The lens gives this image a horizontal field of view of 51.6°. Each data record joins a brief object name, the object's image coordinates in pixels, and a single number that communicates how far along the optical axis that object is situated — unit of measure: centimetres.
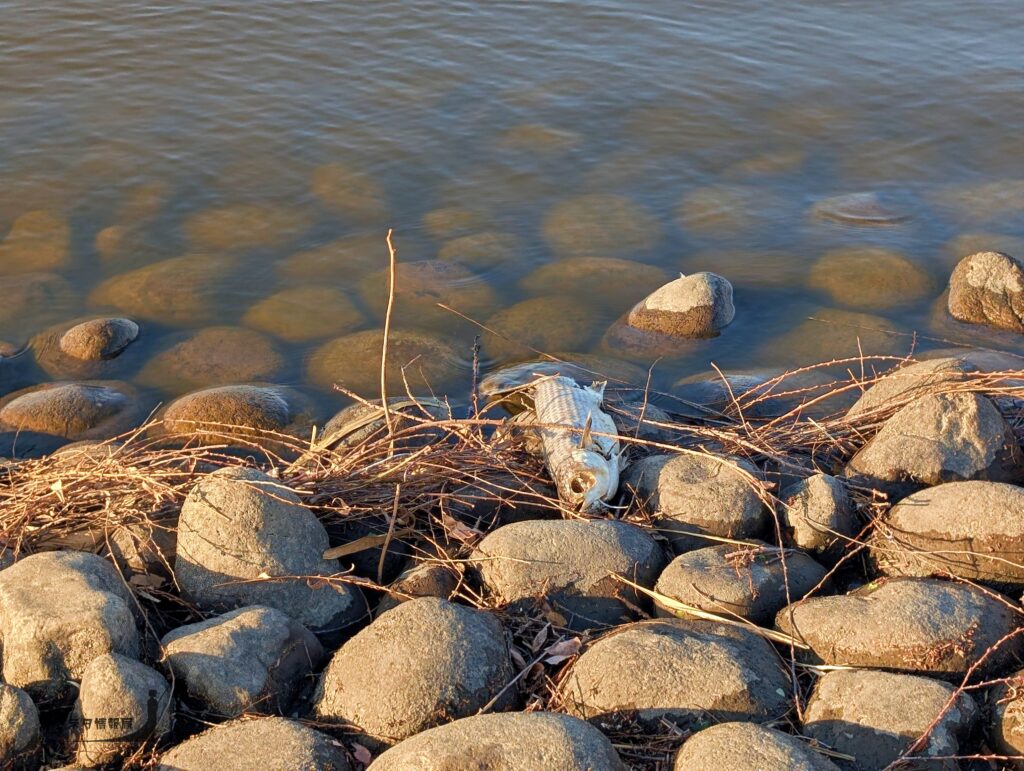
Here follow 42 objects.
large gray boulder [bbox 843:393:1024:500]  521
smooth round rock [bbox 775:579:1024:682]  405
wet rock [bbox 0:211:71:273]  900
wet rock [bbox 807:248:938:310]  880
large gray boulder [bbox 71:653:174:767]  368
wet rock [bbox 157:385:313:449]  695
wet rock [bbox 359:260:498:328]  848
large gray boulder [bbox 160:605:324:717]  391
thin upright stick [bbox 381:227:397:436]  488
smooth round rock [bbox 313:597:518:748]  380
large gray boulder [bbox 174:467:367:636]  443
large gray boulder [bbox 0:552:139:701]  389
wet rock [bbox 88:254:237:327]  840
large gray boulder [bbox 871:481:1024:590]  456
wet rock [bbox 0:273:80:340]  826
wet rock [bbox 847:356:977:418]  579
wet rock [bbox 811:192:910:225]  1002
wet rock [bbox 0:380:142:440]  706
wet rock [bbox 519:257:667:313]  877
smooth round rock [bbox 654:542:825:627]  438
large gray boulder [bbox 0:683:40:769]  362
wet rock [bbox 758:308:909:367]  810
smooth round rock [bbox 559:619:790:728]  380
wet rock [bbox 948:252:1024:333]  824
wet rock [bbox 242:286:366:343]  828
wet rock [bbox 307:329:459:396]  768
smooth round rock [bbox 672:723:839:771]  331
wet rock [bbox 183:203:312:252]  943
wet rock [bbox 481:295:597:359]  811
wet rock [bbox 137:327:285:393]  766
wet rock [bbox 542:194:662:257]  950
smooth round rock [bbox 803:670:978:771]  366
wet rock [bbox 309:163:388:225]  994
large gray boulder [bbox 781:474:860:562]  485
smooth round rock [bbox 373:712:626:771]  331
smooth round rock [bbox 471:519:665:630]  443
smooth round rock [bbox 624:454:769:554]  489
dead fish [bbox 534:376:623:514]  504
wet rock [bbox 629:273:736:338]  820
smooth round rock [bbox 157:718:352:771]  354
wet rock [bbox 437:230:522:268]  922
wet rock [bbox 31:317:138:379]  774
